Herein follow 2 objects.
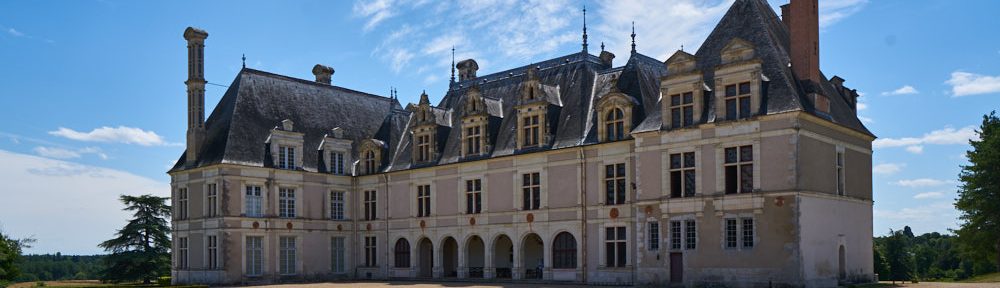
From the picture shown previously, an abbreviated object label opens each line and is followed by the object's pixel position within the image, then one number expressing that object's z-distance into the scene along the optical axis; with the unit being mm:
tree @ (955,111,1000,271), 40750
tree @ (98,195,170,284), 44594
